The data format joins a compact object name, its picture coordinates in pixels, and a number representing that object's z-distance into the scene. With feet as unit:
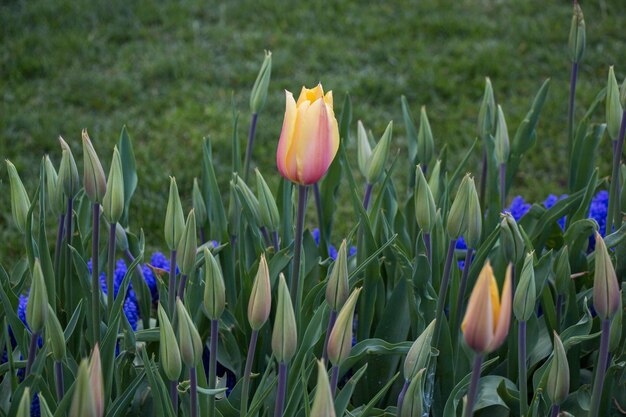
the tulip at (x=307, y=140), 4.10
